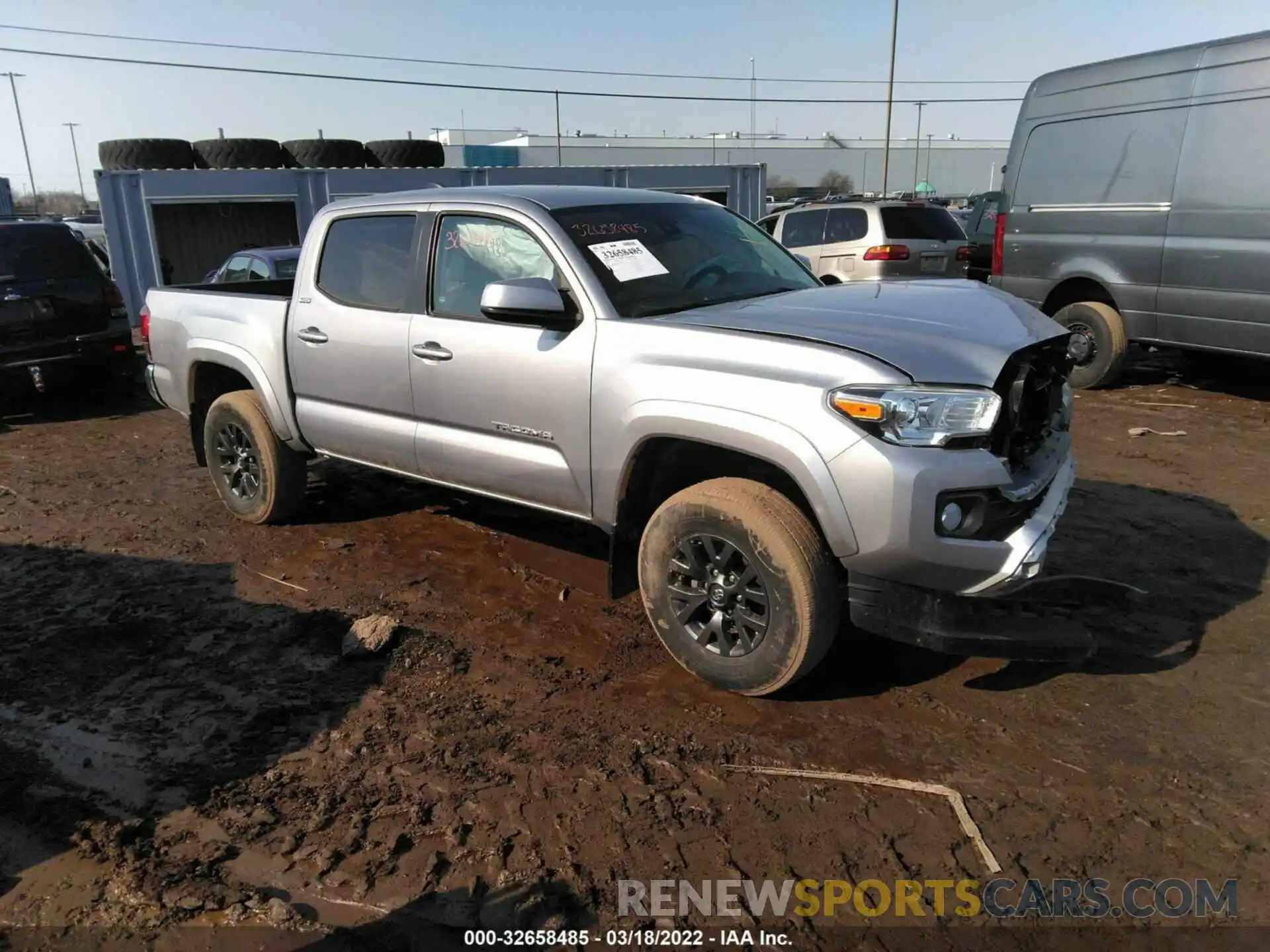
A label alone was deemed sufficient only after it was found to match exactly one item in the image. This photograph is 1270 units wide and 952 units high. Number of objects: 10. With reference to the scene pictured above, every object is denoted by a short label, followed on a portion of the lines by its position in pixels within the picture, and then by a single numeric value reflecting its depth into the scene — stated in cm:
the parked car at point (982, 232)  1321
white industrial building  6131
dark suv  844
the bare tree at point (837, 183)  6148
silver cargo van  704
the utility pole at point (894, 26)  2948
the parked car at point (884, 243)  1098
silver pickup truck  297
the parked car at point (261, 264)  984
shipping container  1394
